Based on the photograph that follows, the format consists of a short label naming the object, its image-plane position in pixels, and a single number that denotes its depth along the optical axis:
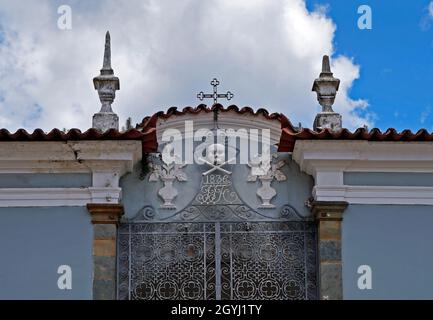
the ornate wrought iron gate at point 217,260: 12.21
